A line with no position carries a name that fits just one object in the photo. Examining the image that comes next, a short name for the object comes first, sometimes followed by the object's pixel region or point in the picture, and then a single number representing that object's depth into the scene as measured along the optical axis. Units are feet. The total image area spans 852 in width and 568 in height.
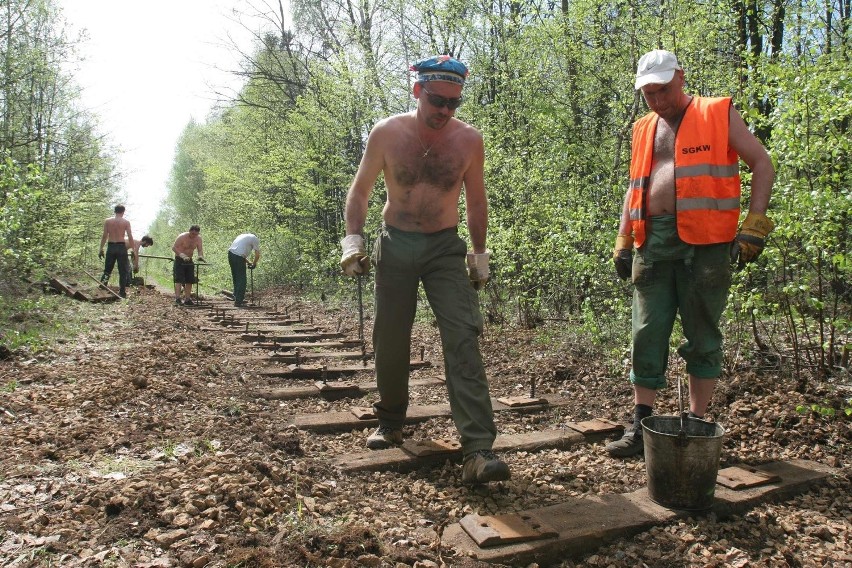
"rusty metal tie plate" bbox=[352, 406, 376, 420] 13.41
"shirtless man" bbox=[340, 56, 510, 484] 10.19
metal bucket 8.53
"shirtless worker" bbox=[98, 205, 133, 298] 40.27
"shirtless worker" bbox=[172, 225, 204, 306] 41.06
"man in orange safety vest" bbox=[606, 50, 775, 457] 10.08
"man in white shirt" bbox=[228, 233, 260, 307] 41.37
